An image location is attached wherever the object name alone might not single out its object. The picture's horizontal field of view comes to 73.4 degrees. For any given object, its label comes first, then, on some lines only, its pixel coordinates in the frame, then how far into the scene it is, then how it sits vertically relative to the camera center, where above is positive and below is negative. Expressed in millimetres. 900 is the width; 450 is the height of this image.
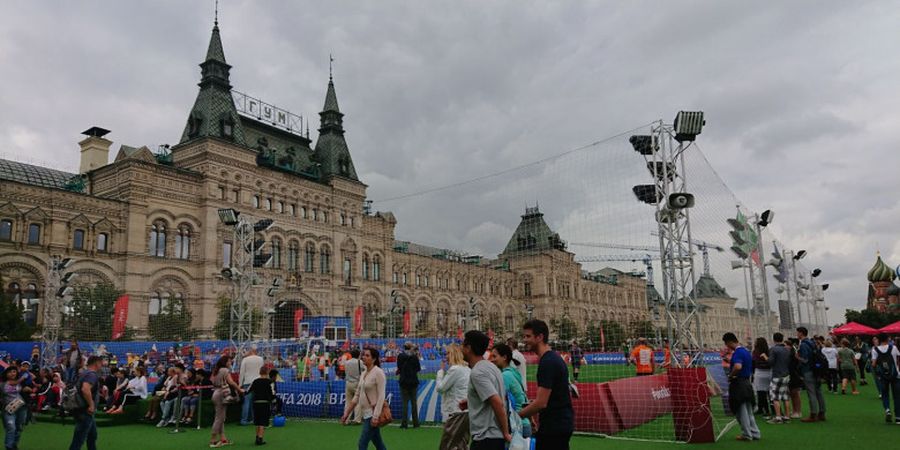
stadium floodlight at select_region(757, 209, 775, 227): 20736 +3135
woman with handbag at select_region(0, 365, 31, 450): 10234 -1282
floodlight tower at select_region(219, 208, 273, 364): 20797 +2509
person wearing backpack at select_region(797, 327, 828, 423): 11898 -1400
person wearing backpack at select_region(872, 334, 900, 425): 11258 -1122
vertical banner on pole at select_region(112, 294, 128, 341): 33188 +580
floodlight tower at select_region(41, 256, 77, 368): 25430 +1100
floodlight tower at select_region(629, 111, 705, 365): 11383 +1915
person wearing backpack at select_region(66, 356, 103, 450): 8812 -1189
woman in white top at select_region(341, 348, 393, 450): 7742 -1100
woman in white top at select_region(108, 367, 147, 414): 15426 -1646
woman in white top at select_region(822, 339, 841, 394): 16984 -1568
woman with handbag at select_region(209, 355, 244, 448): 11414 -1407
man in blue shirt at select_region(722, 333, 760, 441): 10008 -1326
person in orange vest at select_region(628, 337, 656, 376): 18312 -1420
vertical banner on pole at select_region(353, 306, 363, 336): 45094 -115
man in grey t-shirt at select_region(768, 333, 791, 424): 11734 -1221
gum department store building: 34594 +6567
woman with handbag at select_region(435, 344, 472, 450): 6398 -926
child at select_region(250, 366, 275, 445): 11258 -1436
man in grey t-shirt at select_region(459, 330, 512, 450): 5281 -803
